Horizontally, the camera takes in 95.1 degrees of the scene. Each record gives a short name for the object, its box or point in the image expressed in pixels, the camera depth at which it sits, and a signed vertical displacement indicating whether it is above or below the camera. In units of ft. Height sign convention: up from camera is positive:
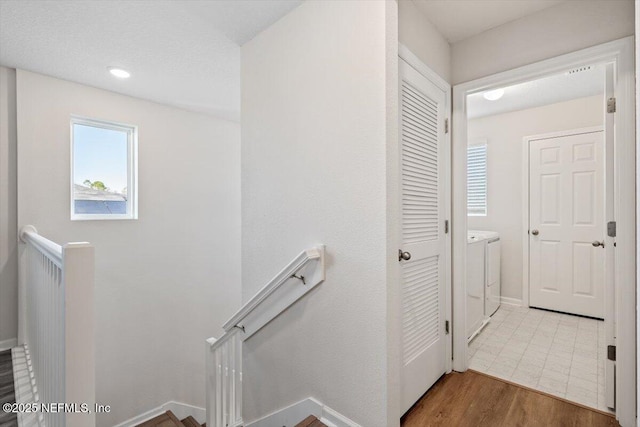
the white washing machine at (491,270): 10.23 -2.12
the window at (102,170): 9.64 +1.55
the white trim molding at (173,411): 10.08 -7.24
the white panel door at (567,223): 10.73 -0.35
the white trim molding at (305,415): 4.99 -3.67
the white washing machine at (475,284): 8.38 -2.16
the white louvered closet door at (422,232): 5.49 -0.37
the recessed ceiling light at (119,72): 8.45 +4.20
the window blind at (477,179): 13.46 +1.63
